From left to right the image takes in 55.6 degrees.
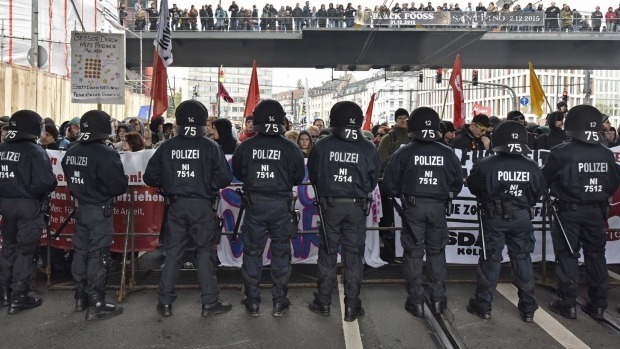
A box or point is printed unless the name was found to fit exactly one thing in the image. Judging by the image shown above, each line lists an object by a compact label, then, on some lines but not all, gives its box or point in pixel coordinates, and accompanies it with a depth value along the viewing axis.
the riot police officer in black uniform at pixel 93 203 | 6.07
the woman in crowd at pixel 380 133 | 11.09
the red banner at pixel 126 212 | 7.14
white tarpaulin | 21.33
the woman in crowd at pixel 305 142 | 8.98
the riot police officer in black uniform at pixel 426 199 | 6.18
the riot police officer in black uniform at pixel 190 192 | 6.08
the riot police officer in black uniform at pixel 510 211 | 6.01
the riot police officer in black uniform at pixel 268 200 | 6.12
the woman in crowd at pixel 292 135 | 9.04
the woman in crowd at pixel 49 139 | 8.00
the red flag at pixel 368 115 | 14.50
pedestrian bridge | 27.77
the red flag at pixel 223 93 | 17.01
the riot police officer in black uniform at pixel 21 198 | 6.11
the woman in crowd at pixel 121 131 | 8.95
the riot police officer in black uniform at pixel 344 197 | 6.14
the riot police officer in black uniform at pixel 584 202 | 6.11
